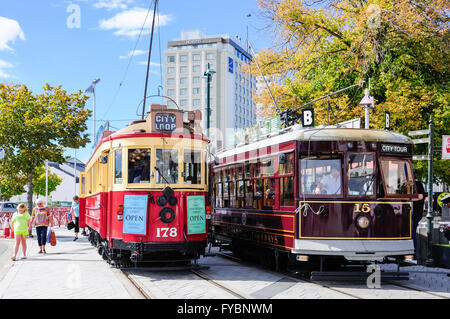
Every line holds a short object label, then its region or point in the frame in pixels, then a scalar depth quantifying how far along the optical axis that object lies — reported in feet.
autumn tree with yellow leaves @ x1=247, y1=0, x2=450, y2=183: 63.57
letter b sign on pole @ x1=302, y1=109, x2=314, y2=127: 41.98
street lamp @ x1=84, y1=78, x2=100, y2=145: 133.18
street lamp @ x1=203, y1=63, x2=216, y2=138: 78.64
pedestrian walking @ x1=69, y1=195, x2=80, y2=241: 66.95
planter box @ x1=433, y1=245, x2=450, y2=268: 38.88
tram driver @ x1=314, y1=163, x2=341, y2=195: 32.94
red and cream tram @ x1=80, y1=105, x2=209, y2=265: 35.68
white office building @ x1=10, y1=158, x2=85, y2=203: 317.83
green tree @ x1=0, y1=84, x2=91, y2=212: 71.05
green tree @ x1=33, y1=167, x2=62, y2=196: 234.38
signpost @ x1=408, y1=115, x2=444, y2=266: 40.60
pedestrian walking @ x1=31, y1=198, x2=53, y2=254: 50.44
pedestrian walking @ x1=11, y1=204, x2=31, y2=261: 45.09
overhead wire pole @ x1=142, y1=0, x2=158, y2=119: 55.29
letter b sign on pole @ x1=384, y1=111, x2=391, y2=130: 39.09
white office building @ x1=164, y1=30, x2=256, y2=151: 325.42
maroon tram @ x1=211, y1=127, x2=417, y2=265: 32.42
